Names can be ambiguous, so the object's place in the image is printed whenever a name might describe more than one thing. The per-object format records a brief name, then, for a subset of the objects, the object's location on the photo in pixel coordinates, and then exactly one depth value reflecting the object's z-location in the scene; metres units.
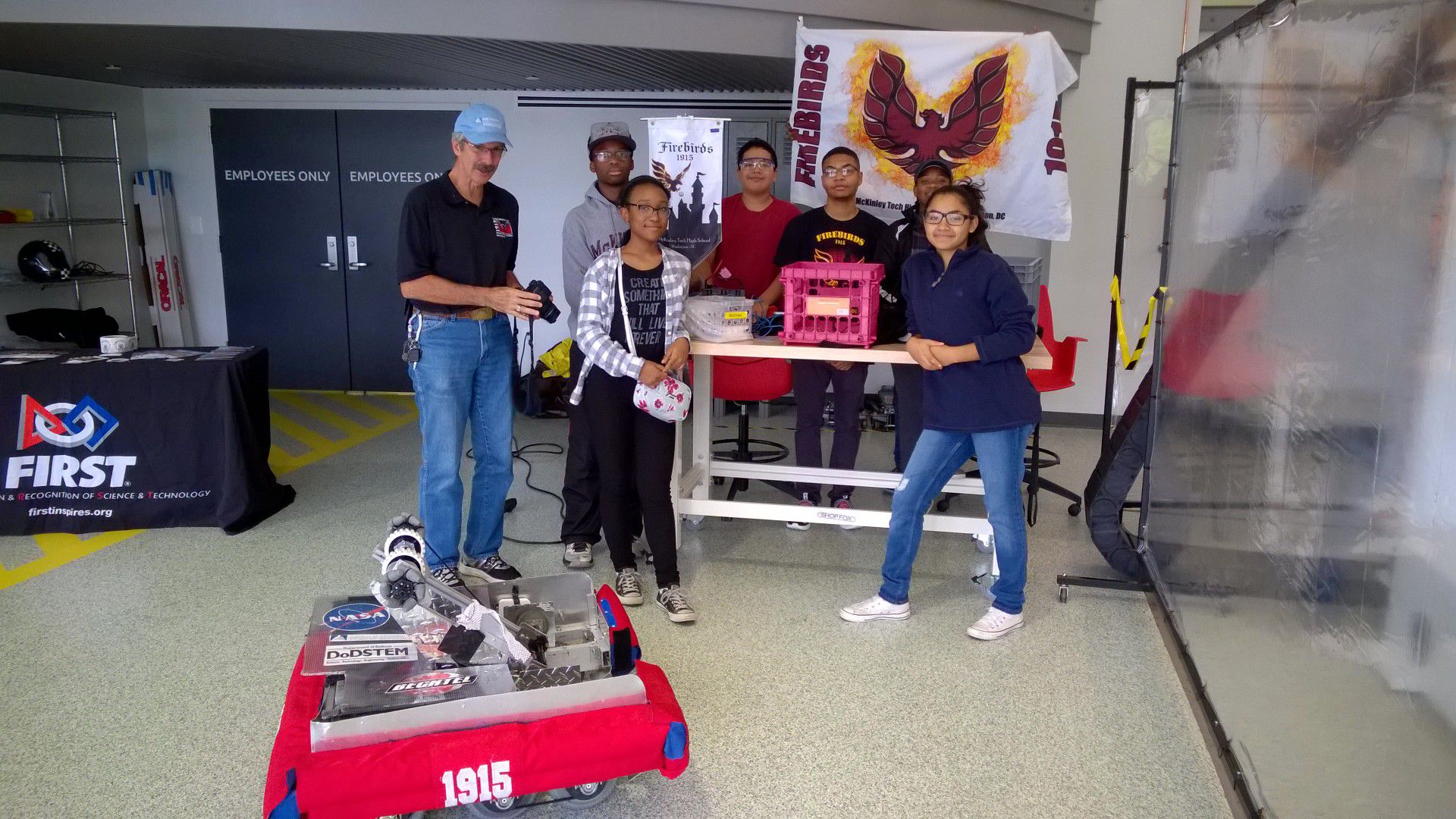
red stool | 5.02
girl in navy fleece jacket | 3.17
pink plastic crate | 3.66
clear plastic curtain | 1.54
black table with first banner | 4.44
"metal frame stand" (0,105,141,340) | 6.46
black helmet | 6.60
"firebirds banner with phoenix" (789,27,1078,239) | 4.84
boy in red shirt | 4.48
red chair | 4.75
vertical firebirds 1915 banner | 4.00
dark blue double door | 7.56
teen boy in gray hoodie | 3.90
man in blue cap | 3.44
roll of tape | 4.67
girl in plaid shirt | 3.41
